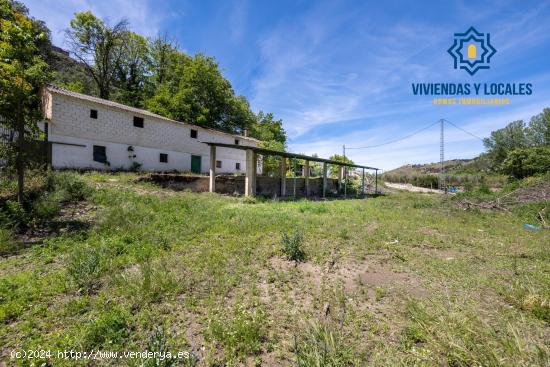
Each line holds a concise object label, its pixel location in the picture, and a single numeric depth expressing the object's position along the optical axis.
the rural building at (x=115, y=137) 13.54
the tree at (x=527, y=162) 22.88
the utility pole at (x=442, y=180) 33.15
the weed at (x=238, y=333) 2.53
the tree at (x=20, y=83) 6.14
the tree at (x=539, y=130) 39.09
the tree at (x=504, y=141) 42.41
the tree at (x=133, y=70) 27.78
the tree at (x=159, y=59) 28.72
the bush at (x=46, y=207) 6.77
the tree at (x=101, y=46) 24.94
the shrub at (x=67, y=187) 8.42
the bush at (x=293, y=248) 5.04
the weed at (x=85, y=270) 3.61
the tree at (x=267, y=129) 34.03
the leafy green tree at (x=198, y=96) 23.61
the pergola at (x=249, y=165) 14.01
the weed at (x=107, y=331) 2.54
